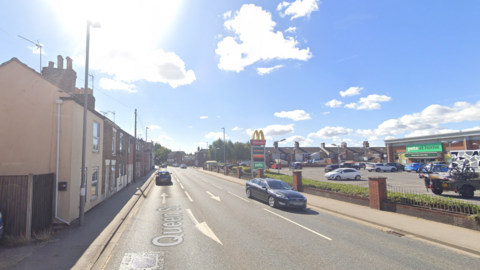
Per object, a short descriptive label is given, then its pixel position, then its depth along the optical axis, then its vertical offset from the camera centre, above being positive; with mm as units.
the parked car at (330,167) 40259 -2142
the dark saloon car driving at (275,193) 12250 -2017
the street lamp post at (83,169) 9336 -373
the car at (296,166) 54297 -2364
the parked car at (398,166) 42441 -2230
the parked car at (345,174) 30906 -2449
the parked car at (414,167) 39956 -2331
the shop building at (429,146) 39406 +1102
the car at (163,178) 25656 -2065
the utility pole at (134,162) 27250 -457
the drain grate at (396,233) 8305 -2680
